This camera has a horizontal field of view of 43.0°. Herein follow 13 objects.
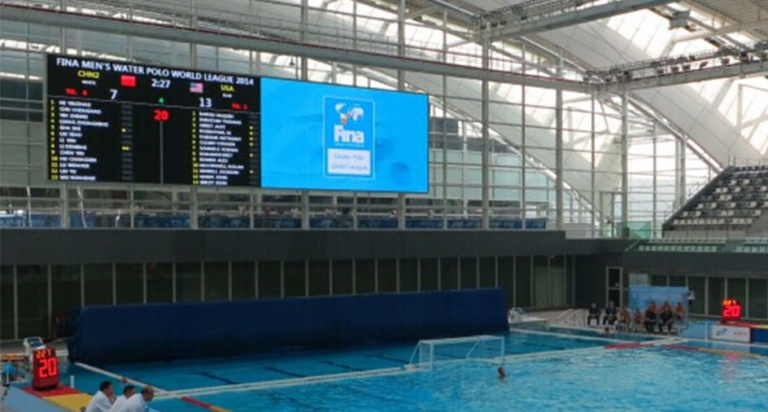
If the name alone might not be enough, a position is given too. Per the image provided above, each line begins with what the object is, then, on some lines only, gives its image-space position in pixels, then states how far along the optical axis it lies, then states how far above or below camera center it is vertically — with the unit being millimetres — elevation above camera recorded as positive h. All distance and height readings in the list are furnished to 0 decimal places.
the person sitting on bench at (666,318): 36219 -4415
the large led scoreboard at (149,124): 27859 +2214
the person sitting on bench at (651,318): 36500 -4458
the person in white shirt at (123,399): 13641 -2838
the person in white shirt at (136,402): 13516 -2844
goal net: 28766 -4717
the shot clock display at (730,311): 35031 -4016
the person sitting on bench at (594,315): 38781 -4648
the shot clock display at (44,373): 20125 -3657
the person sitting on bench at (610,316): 37500 -4533
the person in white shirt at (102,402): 14977 -3156
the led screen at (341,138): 32094 +2092
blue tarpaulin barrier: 28719 -4146
